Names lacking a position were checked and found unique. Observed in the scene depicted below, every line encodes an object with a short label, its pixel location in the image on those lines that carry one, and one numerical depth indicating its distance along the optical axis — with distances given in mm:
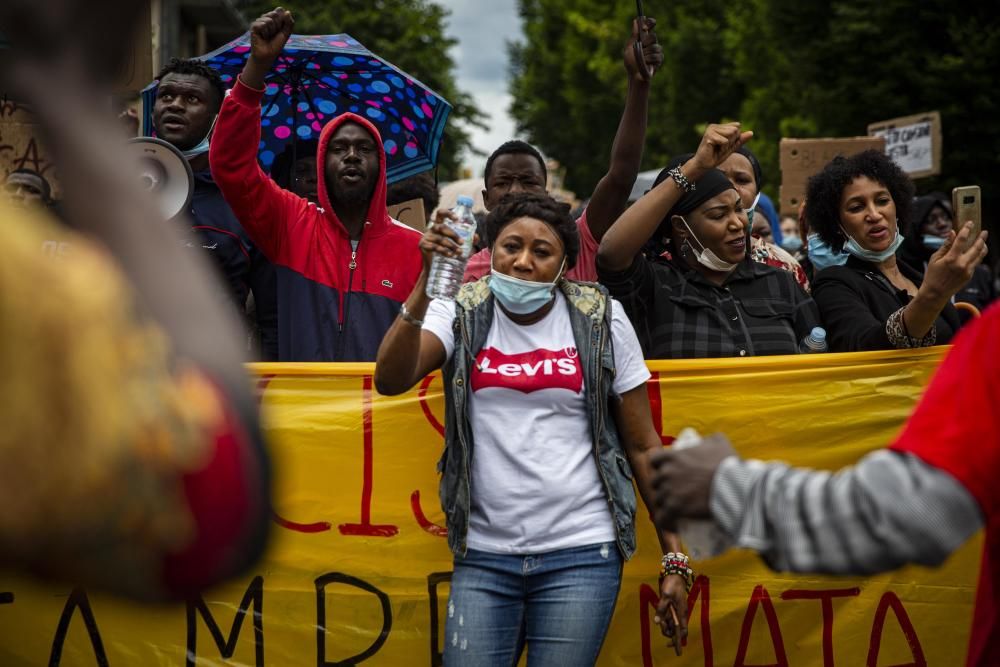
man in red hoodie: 4266
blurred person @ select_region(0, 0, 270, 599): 1229
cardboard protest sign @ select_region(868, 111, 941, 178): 9086
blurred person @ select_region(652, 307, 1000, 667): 1701
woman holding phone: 4246
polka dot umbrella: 5723
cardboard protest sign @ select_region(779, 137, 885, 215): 7602
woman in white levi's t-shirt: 3283
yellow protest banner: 4121
